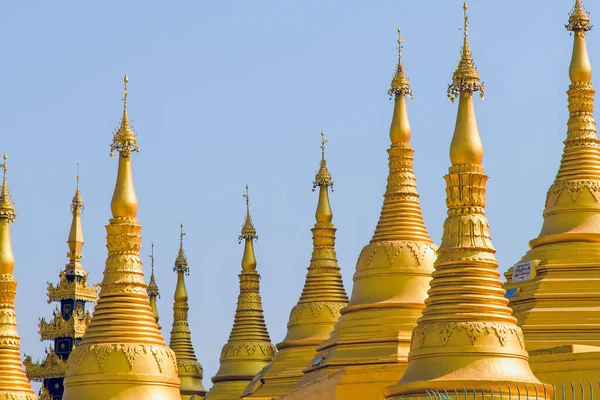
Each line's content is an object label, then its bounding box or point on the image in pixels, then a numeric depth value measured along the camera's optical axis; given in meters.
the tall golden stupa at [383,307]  43.47
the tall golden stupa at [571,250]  42.72
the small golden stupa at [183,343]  65.19
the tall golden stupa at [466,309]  35.03
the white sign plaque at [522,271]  44.45
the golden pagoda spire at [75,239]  65.38
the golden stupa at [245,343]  59.47
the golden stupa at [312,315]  51.94
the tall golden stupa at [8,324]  46.72
